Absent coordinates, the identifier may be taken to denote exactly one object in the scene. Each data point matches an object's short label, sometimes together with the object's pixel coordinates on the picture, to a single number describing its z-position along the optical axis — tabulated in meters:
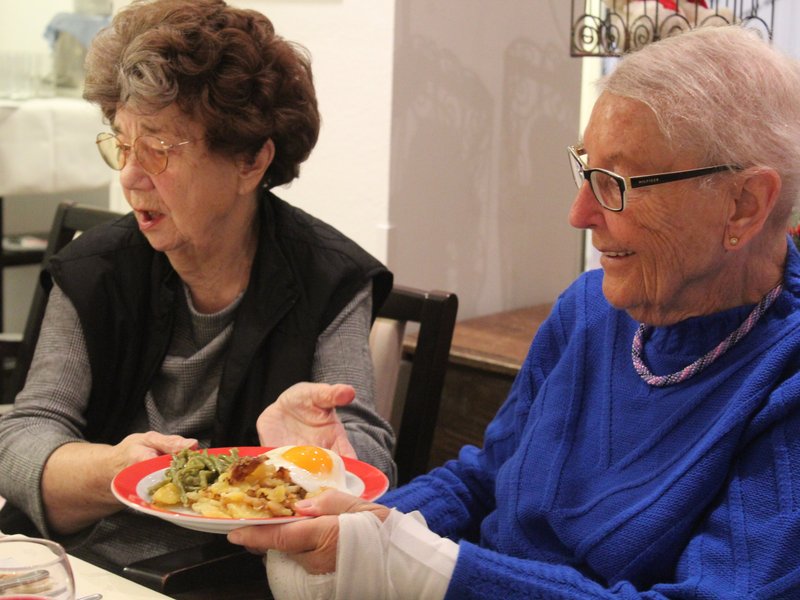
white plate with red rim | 1.29
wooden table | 2.61
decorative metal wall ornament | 2.72
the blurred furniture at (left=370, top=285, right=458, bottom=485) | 1.89
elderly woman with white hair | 1.25
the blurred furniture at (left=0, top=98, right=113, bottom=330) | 3.61
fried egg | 1.41
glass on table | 0.92
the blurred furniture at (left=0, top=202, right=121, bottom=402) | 2.16
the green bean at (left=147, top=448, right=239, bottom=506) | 1.39
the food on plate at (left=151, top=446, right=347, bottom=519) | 1.33
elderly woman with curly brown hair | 1.74
